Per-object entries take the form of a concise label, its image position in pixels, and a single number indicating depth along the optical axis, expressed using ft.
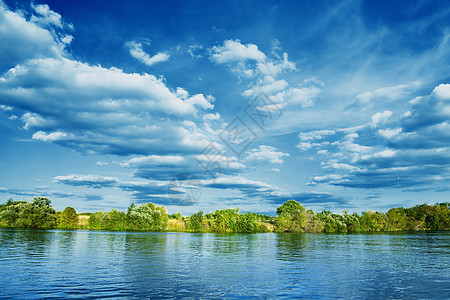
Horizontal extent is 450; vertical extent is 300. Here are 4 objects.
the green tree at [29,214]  495.41
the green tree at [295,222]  629.10
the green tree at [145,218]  568.00
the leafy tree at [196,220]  654.53
